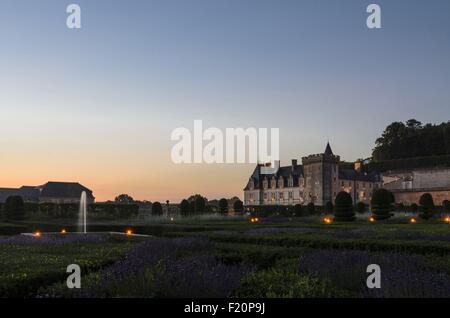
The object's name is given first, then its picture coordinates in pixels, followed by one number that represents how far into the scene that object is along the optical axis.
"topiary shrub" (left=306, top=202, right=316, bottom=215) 58.75
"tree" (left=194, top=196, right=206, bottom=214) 53.47
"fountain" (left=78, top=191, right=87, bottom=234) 43.12
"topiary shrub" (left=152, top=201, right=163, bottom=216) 50.16
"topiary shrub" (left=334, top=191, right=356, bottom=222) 40.38
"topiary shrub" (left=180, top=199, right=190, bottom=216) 50.38
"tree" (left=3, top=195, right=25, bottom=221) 41.09
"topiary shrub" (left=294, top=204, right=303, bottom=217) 55.73
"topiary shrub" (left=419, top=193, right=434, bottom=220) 42.75
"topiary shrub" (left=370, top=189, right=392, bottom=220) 41.19
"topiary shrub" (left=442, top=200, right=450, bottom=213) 51.62
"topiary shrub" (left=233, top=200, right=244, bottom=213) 58.06
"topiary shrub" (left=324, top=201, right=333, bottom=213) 55.69
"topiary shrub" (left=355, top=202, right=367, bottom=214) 55.97
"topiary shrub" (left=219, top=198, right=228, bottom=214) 54.09
